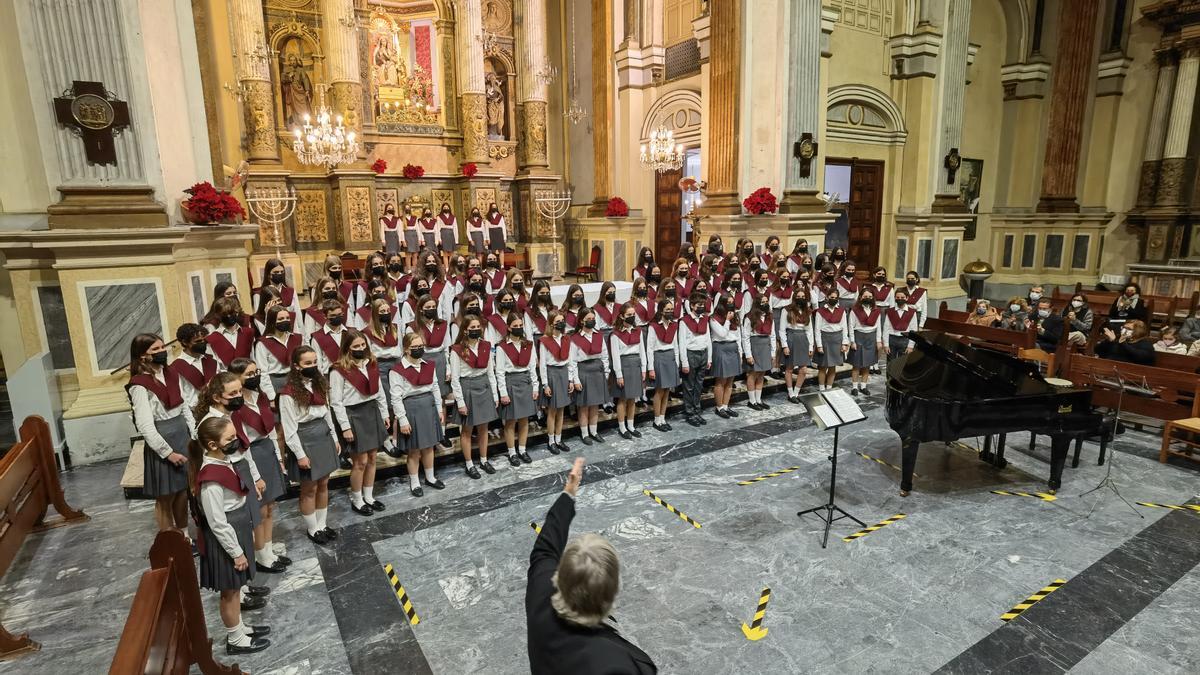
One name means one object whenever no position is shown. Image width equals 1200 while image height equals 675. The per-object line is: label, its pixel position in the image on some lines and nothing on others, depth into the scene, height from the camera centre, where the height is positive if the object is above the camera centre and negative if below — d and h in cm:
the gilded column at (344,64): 1474 +364
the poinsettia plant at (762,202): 1240 +17
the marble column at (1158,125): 1510 +194
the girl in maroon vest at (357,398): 554 -159
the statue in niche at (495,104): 1833 +320
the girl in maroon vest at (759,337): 852 -169
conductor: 212 -143
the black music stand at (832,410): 507 -162
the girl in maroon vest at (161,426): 486 -164
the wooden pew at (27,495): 455 -222
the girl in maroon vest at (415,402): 596 -178
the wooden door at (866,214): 1530 -12
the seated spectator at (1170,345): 878 -195
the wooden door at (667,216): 1686 -10
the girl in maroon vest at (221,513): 372 -176
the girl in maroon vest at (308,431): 500 -172
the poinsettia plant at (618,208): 1695 +13
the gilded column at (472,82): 1636 +352
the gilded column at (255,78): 1402 +319
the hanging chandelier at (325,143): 1340 +160
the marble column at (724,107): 1267 +213
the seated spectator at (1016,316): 988 -172
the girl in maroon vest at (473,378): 652 -169
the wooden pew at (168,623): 229 -172
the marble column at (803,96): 1256 +230
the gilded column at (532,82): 1734 +369
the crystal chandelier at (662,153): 1477 +140
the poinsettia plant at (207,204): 783 +18
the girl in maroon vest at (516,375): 680 -174
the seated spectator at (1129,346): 795 -179
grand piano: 570 -180
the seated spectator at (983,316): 1028 -176
